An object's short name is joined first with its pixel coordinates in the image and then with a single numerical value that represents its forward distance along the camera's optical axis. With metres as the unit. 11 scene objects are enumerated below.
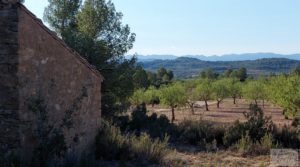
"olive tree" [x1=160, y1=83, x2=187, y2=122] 30.41
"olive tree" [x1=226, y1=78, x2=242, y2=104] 42.73
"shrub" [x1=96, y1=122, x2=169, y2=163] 9.59
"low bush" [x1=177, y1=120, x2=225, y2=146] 14.42
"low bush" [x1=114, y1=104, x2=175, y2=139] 15.30
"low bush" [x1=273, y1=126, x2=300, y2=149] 13.25
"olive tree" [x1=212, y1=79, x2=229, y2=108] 38.73
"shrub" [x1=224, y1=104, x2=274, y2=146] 13.48
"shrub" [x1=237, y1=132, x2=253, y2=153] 12.16
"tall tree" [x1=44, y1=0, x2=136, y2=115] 16.84
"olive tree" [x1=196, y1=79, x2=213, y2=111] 38.49
